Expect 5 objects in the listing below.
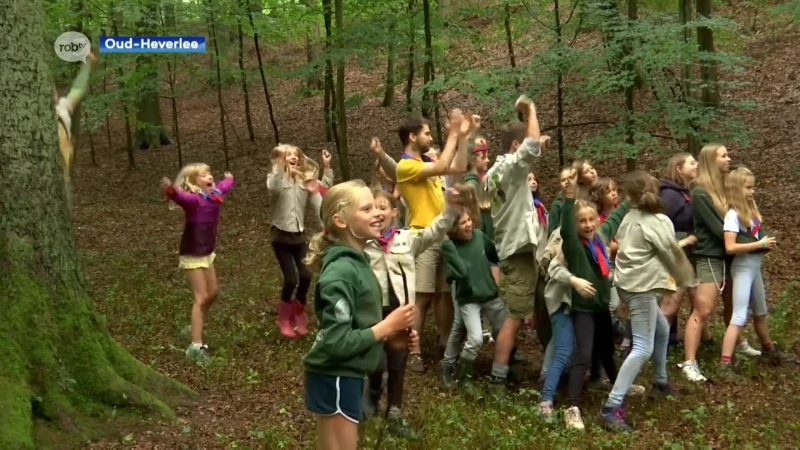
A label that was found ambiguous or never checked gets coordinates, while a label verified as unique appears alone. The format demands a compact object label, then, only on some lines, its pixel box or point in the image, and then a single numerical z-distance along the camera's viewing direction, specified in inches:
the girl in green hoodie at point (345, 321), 124.3
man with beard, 211.5
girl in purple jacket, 264.7
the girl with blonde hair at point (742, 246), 241.4
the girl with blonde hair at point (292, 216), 281.3
